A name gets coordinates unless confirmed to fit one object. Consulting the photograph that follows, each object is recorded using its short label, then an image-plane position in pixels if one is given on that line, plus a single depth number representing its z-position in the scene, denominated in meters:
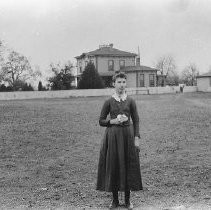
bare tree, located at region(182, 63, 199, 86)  129.90
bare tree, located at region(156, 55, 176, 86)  125.19
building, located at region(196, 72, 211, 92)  81.25
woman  7.38
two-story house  79.62
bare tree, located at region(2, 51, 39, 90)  75.66
